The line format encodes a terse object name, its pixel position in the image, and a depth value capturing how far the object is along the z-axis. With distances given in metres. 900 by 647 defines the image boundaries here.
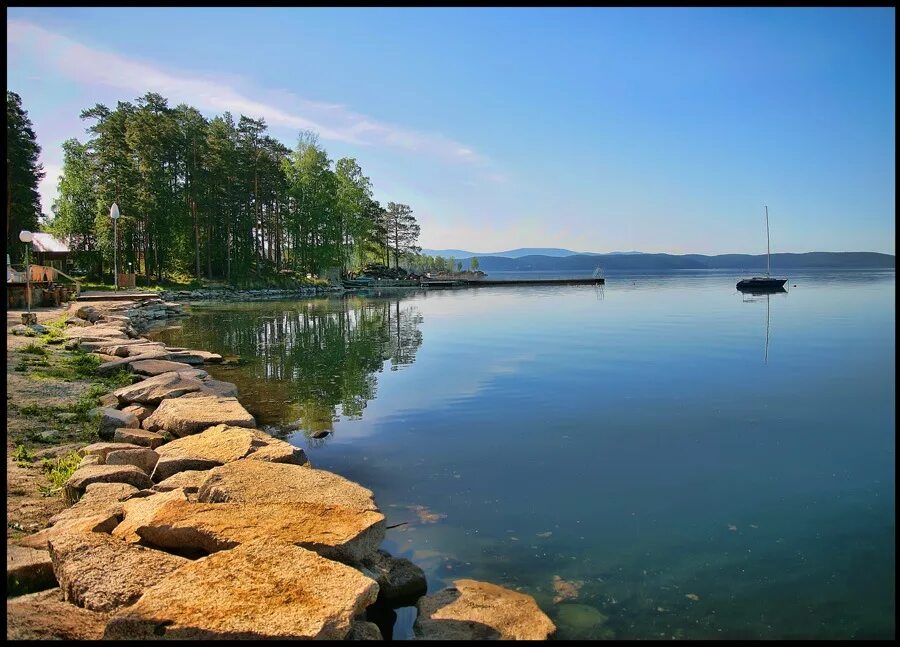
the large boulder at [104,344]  15.60
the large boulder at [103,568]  4.02
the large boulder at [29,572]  4.33
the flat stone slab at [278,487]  5.74
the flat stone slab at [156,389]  10.34
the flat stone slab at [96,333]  17.00
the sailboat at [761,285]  61.84
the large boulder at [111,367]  13.03
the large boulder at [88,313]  23.03
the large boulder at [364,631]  3.98
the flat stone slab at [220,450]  6.98
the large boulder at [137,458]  7.04
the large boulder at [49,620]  3.58
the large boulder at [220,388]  11.21
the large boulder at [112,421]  8.41
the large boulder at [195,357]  16.50
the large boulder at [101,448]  7.19
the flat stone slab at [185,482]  6.22
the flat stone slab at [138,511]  5.00
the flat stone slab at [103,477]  6.11
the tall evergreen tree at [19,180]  39.22
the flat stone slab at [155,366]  13.09
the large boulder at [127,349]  15.27
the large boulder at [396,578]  5.05
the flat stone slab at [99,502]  5.32
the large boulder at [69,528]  4.90
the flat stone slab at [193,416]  8.64
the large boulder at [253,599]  3.55
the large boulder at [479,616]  4.43
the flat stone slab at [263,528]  4.77
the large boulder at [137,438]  7.88
